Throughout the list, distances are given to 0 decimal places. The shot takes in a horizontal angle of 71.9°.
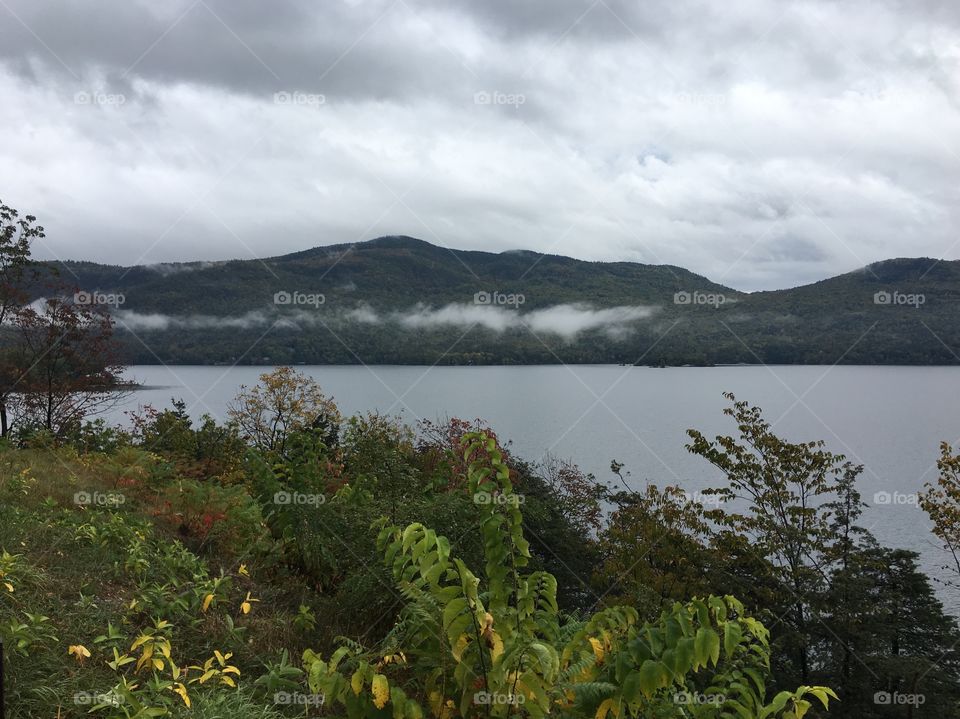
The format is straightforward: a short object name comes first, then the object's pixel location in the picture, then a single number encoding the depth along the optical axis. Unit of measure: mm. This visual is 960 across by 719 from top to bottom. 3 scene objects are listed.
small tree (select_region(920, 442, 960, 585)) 11802
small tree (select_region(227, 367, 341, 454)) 16172
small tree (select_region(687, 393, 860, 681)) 10484
